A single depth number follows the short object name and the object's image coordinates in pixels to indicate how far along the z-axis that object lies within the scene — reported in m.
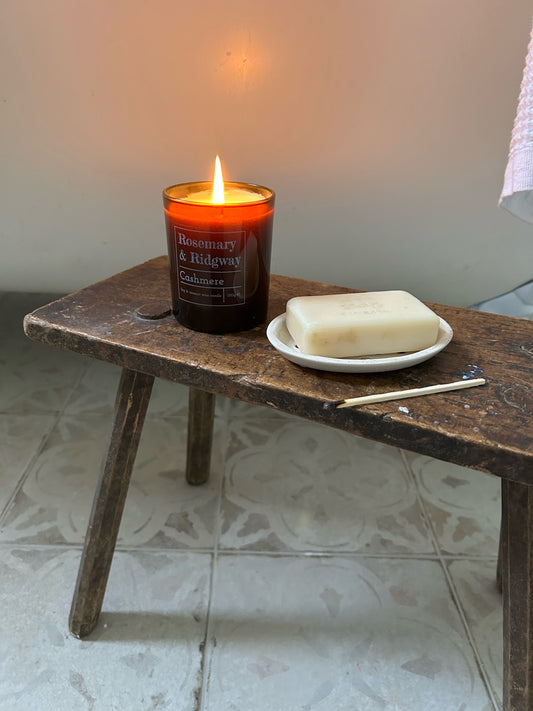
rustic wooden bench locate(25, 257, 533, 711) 0.31
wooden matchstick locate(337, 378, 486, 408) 0.32
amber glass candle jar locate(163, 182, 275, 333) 0.38
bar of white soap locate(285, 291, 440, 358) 0.35
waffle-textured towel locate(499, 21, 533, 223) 0.45
